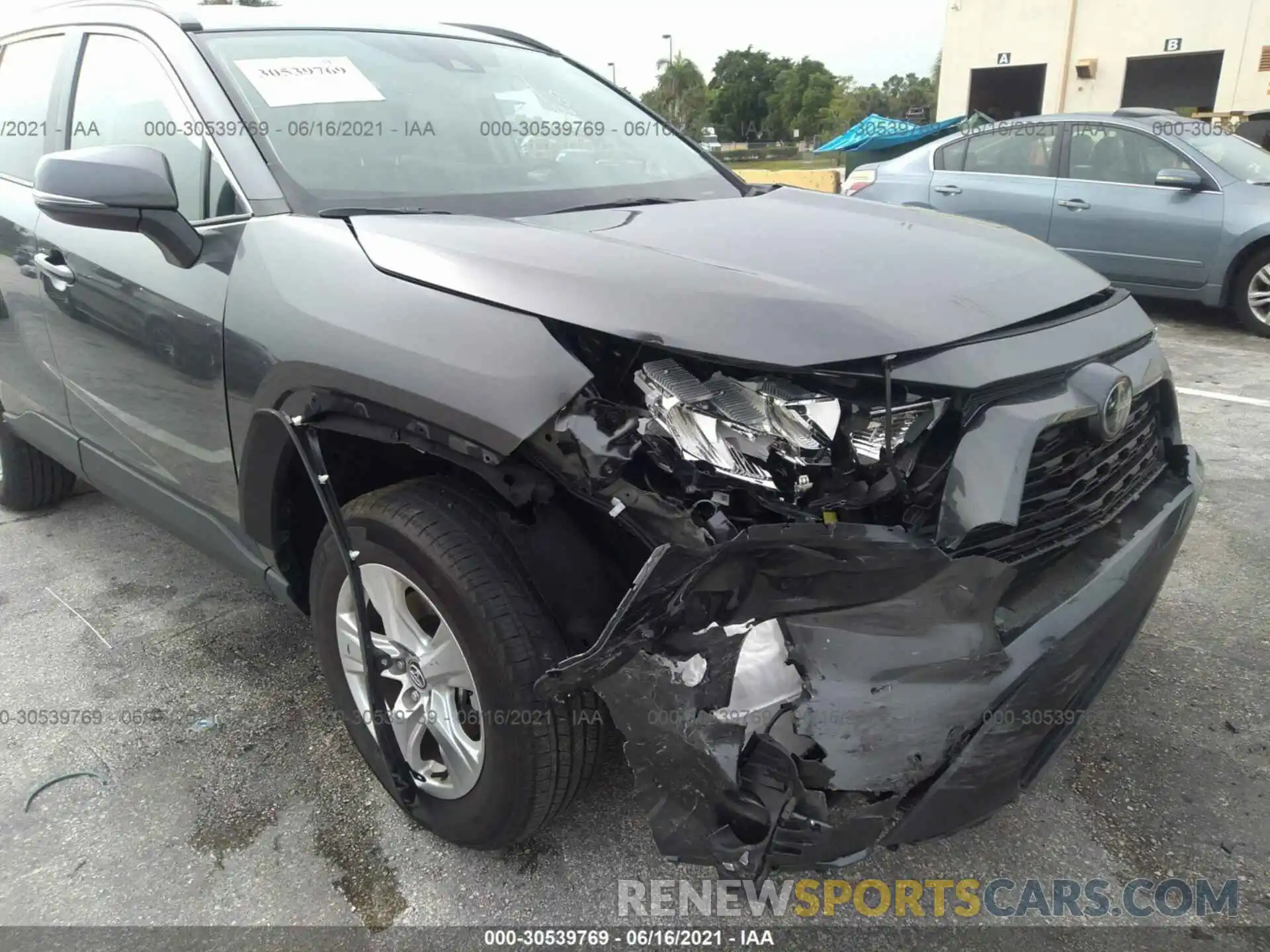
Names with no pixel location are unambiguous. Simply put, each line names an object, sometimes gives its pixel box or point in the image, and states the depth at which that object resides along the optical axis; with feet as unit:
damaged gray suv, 4.70
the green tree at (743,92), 261.03
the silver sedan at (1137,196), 20.99
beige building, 70.64
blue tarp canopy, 55.98
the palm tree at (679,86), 234.13
